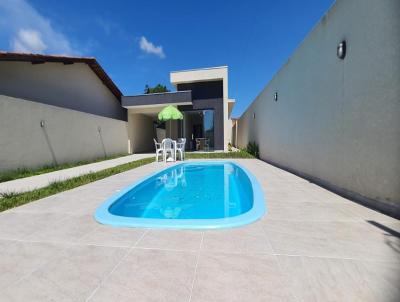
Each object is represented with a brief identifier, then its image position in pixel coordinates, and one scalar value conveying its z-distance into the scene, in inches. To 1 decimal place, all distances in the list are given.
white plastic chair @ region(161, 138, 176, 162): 354.4
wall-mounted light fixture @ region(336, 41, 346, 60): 134.3
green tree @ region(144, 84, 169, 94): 1528.1
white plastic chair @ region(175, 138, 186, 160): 363.0
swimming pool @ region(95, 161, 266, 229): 98.7
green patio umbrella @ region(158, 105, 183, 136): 381.4
